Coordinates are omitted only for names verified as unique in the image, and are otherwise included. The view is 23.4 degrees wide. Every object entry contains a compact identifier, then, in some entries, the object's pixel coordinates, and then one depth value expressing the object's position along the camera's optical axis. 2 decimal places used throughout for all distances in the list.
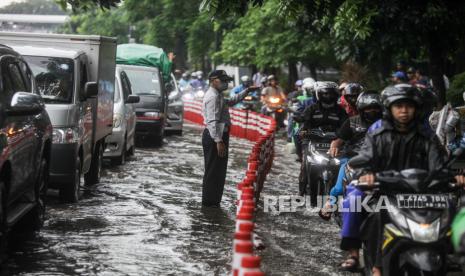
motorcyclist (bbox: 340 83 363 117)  14.76
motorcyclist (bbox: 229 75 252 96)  32.16
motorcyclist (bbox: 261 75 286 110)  33.94
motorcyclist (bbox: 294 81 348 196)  14.88
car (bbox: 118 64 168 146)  25.84
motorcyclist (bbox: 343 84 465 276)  8.64
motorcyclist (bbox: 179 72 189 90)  45.67
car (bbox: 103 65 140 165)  20.25
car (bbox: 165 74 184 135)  30.70
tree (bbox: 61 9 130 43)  71.94
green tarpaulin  29.95
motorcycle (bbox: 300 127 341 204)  14.13
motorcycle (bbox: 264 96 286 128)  33.84
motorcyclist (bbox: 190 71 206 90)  43.22
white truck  14.05
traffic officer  14.50
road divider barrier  6.67
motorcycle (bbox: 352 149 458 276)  7.80
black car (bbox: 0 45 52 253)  9.69
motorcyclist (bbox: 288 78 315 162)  24.51
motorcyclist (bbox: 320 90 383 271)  11.61
